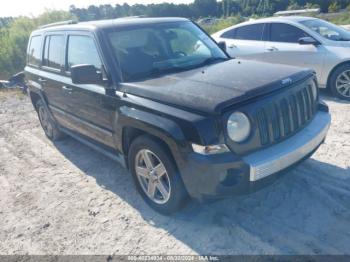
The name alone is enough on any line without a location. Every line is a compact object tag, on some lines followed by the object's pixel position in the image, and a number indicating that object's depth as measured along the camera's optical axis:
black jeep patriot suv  2.75
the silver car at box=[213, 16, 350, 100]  6.47
